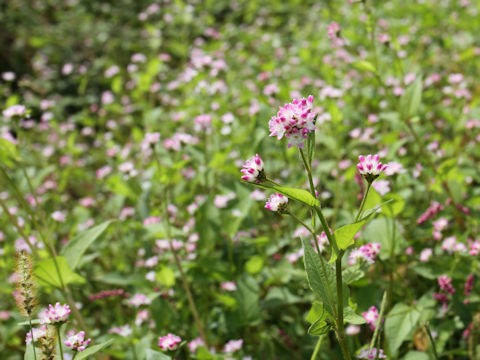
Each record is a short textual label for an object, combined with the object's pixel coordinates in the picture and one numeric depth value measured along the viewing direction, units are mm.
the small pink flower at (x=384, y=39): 613
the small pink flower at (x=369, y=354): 442
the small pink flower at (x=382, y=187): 513
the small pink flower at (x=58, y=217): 699
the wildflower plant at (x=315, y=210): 377
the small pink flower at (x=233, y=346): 511
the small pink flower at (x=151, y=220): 612
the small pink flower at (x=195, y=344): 514
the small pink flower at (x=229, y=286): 543
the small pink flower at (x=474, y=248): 486
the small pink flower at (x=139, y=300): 531
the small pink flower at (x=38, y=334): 400
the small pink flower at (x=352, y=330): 495
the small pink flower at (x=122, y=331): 515
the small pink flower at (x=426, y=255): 513
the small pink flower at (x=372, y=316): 463
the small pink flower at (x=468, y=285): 486
